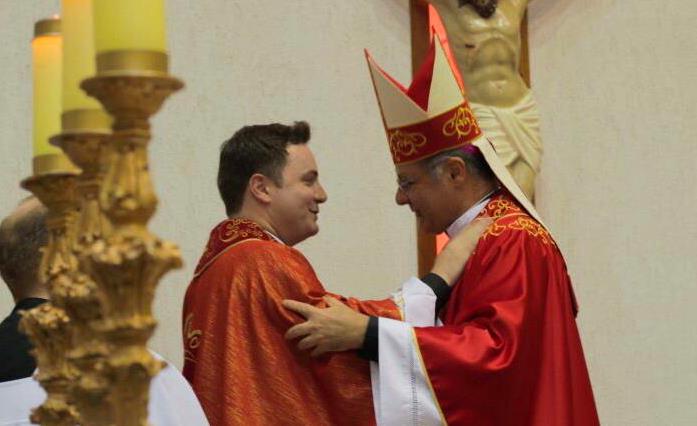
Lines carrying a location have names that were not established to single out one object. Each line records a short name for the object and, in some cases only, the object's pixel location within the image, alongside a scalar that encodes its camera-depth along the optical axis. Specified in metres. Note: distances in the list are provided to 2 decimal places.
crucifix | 10.43
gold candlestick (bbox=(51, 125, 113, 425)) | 3.33
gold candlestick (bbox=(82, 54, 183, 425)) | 3.06
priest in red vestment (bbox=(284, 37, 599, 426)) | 6.22
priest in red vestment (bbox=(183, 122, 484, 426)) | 6.12
